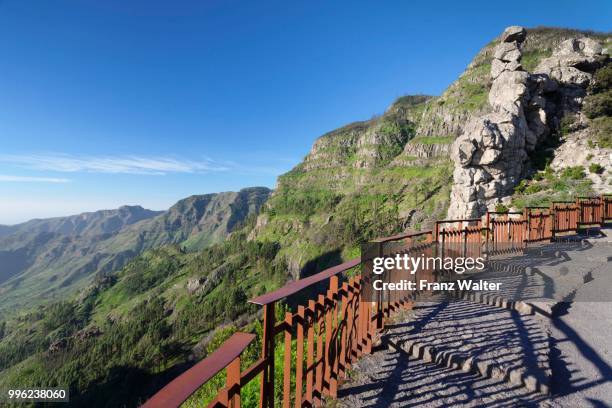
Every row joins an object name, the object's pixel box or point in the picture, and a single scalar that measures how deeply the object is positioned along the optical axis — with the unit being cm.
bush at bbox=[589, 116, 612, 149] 2734
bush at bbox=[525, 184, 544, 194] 2614
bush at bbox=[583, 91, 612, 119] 3158
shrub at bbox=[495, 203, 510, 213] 2257
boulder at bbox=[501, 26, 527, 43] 3978
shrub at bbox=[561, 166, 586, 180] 2491
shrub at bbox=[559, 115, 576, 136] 3209
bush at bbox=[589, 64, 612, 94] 3359
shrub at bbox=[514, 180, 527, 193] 2848
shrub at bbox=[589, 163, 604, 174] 2480
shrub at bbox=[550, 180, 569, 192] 2378
